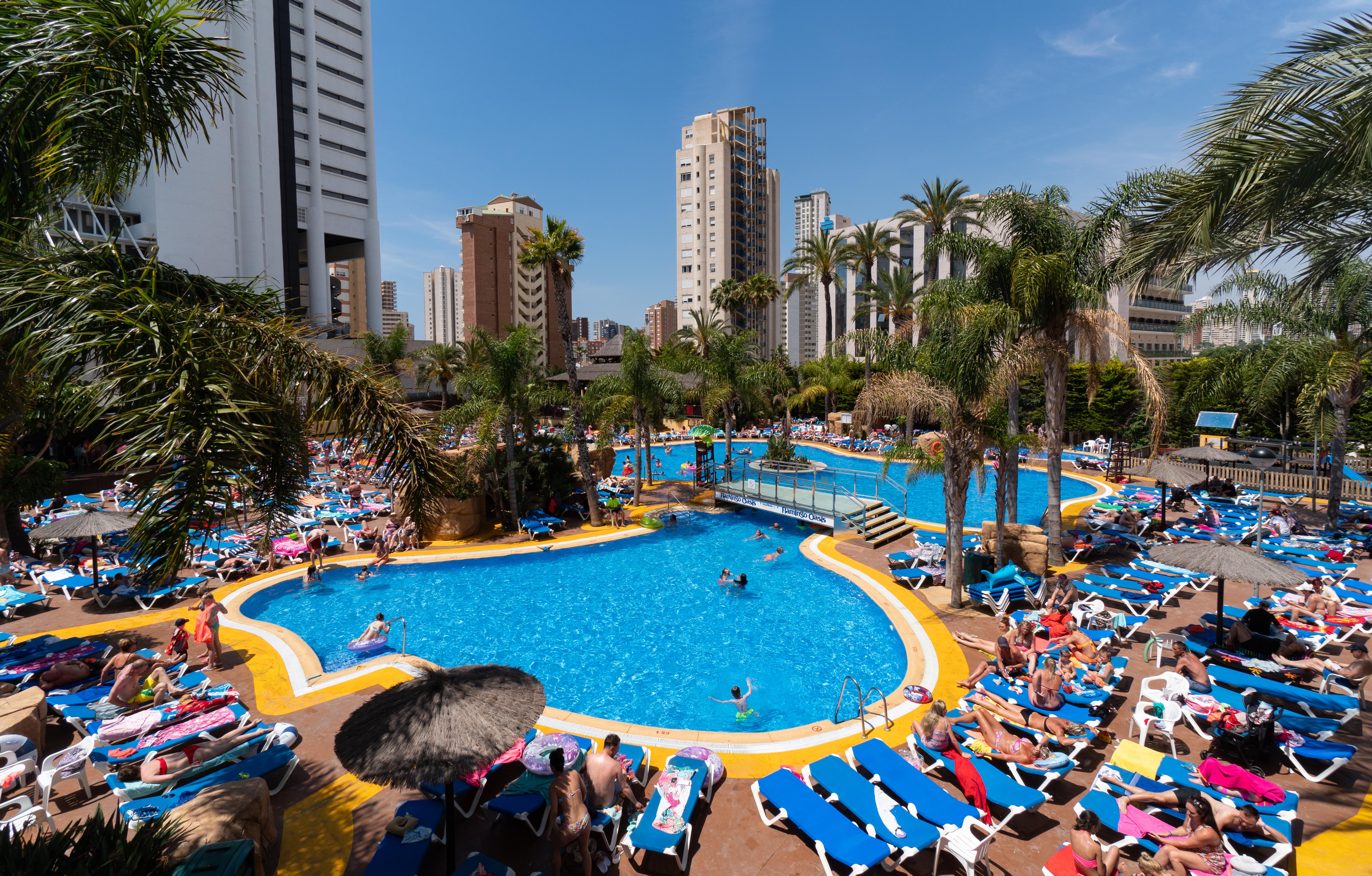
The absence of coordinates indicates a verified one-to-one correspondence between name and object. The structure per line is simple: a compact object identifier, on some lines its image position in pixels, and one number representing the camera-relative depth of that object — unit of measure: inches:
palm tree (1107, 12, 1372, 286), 207.0
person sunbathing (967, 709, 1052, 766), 265.4
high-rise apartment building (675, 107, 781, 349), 3590.1
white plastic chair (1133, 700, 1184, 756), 291.6
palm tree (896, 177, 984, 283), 1334.9
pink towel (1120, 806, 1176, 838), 223.3
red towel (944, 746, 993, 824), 239.5
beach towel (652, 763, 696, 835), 228.8
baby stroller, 273.7
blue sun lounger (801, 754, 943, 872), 219.1
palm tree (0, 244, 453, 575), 138.8
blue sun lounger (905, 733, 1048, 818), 237.9
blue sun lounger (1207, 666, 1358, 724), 301.4
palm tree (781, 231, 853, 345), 1659.7
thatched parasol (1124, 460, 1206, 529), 647.1
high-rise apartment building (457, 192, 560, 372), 3595.0
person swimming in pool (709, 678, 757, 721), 370.3
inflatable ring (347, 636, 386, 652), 428.8
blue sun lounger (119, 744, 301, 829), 229.3
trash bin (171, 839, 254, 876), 178.7
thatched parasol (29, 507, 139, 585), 493.0
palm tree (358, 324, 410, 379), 1616.6
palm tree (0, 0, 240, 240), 163.3
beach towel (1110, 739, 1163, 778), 259.6
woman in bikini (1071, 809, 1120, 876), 204.7
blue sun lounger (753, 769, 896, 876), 213.5
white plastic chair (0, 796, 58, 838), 219.1
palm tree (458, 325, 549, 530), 714.8
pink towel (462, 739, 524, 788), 246.5
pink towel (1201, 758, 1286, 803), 236.7
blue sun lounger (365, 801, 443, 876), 207.9
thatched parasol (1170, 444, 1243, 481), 770.8
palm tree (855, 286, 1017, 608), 454.0
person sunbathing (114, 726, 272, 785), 252.8
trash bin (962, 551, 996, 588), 513.3
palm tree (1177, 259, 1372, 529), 600.4
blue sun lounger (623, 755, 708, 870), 219.8
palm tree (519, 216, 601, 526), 725.3
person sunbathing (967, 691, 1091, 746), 286.7
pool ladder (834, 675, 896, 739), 307.9
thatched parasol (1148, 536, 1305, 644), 353.4
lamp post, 580.4
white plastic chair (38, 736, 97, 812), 245.8
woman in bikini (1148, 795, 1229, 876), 203.9
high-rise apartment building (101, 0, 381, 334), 1660.9
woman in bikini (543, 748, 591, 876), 217.2
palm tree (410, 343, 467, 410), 1860.2
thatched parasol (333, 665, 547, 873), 197.8
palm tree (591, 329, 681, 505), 865.5
